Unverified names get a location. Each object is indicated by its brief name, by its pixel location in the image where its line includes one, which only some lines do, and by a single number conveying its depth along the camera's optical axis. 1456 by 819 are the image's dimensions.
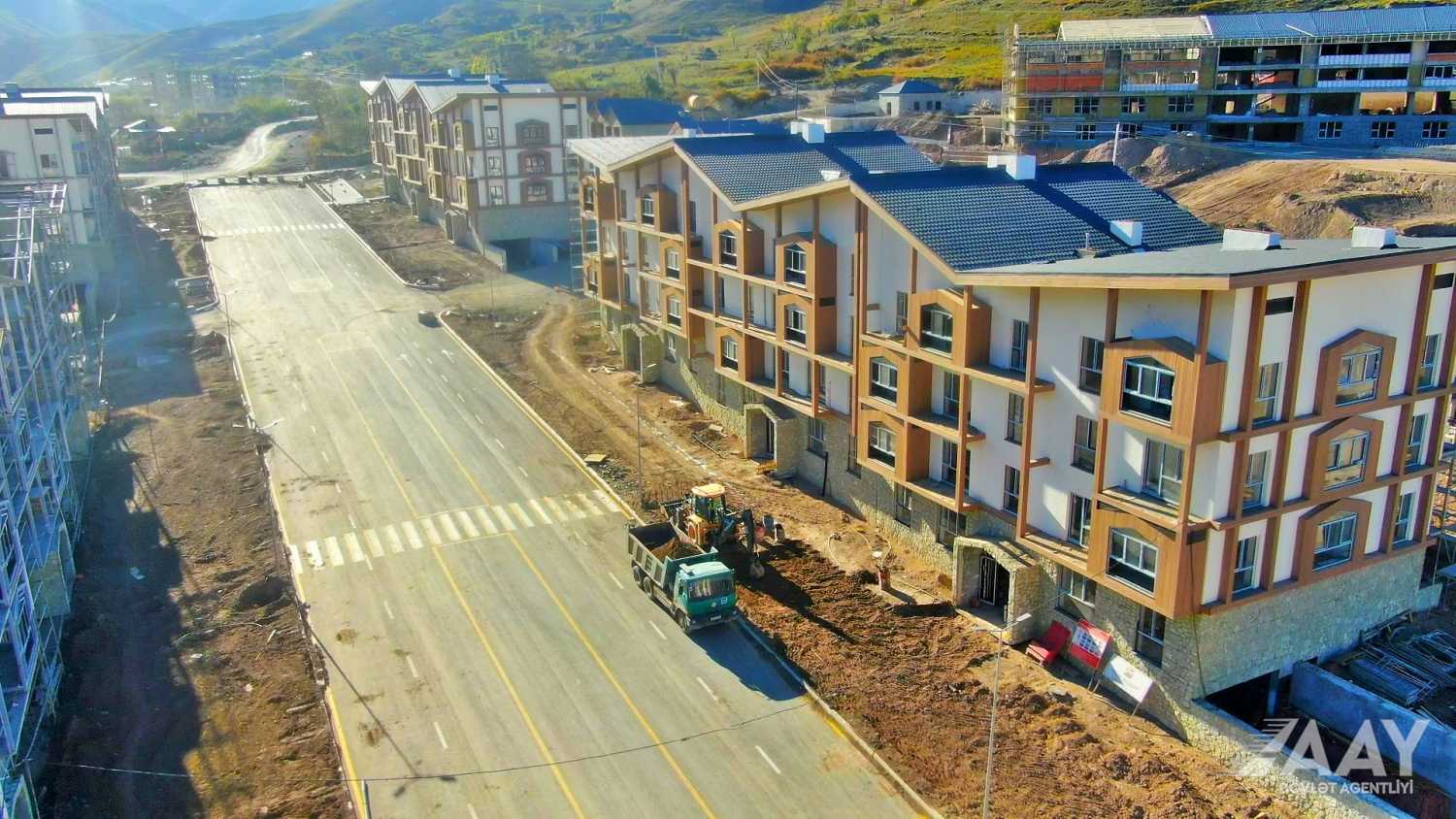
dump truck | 35.53
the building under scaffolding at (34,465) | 28.86
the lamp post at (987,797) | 25.41
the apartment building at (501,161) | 92.94
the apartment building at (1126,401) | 29.12
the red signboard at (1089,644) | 32.94
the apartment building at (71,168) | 76.62
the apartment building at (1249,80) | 96.31
